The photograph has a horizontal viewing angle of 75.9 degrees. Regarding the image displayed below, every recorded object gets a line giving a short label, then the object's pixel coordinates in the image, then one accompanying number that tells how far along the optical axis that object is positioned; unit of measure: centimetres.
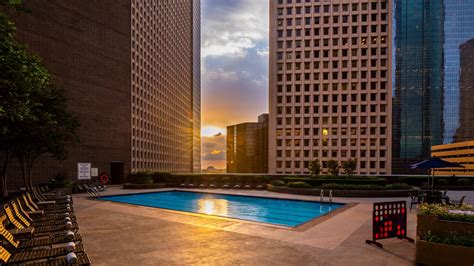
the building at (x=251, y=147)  15262
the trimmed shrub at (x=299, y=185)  2611
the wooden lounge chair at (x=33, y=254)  598
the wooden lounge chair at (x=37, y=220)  960
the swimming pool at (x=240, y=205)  1733
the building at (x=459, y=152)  11661
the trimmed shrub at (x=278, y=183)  2879
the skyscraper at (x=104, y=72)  3139
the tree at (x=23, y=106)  1117
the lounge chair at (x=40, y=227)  873
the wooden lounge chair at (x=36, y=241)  702
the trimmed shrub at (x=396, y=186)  2482
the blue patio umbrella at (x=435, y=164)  1536
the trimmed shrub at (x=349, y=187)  2403
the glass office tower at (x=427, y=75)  11825
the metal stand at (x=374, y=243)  891
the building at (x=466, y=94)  12580
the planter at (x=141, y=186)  3128
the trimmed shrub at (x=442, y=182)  3052
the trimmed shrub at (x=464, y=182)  3100
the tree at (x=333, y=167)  3384
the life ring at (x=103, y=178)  2881
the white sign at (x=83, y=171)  3084
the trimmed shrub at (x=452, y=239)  682
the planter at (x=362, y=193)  2338
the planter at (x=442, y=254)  664
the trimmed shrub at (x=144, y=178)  3252
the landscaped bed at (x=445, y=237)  675
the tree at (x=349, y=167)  3197
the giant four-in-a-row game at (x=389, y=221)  920
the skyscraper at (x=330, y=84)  7281
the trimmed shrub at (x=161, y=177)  3509
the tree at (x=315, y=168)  3388
